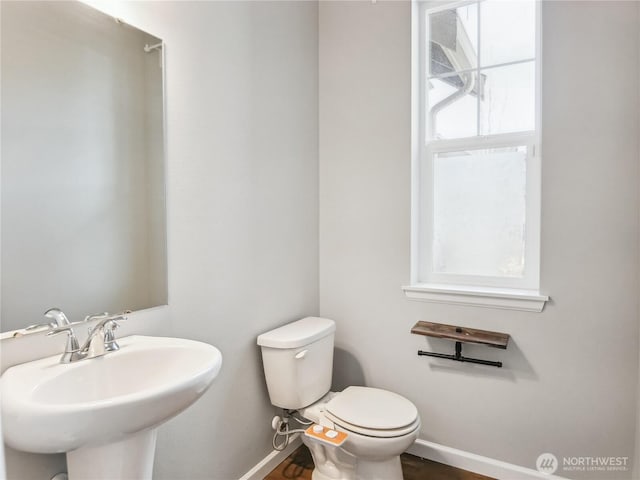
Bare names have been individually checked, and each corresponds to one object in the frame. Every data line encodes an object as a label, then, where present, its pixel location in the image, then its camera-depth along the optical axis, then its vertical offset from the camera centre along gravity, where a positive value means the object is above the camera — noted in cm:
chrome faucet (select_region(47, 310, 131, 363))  102 -31
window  182 +36
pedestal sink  77 -40
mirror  98 +19
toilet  149 -77
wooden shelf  171 -50
